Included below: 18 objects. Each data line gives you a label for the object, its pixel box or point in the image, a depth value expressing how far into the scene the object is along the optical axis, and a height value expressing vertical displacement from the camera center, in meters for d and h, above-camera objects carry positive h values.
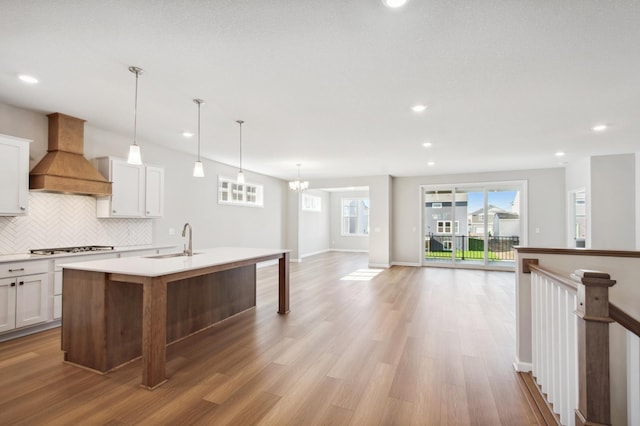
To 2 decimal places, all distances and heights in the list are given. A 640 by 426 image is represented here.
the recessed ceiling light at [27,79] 2.85 +1.30
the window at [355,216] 12.45 +0.12
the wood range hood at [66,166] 3.65 +0.63
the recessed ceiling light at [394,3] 1.83 +1.31
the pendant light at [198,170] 3.55 +0.56
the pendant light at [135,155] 2.79 +0.57
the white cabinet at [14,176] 3.31 +0.44
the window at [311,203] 10.94 +0.60
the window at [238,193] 7.01 +0.62
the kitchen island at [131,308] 2.42 -0.83
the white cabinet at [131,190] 4.37 +0.42
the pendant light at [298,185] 6.81 +0.74
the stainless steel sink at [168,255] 3.41 -0.45
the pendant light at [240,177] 4.11 +0.56
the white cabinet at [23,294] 3.20 -0.86
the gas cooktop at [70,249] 3.75 -0.43
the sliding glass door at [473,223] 7.95 -0.09
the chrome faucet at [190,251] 3.58 -0.40
